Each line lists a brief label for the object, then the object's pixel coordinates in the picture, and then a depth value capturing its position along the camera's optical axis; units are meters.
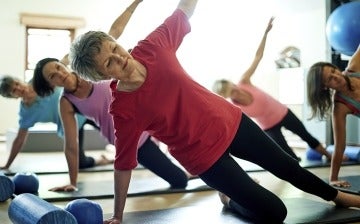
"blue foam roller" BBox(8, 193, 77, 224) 1.60
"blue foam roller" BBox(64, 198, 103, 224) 1.85
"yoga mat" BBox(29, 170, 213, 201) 2.79
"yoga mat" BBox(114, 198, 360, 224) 2.07
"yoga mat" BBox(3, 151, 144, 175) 3.98
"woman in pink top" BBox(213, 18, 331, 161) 3.60
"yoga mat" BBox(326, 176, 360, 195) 2.66
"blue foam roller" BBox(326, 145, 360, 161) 4.47
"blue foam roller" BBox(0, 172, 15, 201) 2.66
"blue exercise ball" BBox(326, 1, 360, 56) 4.06
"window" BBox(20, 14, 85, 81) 8.02
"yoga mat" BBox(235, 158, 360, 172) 4.06
